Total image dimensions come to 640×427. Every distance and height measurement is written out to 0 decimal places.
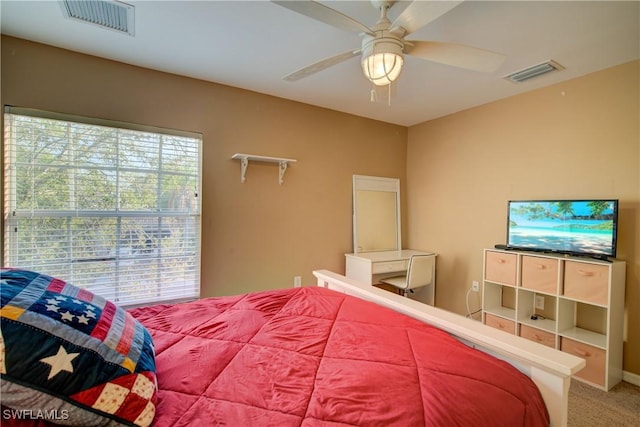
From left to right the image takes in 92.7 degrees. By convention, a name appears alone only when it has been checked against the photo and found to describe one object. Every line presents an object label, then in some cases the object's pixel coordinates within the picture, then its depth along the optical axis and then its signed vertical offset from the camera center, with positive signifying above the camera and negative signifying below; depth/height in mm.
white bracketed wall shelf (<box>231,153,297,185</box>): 2992 +487
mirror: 3844 -54
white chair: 3283 -716
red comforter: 879 -574
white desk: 3395 -647
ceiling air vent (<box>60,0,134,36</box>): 1821 +1198
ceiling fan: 1387 +875
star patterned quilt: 703 -406
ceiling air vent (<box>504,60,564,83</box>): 2478 +1202
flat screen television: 2376 -109
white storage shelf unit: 2291 -806
